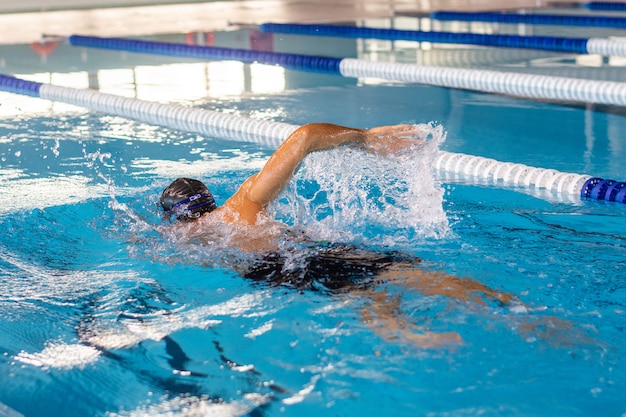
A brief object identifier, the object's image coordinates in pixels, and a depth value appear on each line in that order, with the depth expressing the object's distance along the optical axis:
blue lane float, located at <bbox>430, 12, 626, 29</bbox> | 11.09
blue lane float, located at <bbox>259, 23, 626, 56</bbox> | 8.84
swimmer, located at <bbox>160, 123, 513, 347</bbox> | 2.88
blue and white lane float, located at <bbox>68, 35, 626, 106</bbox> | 6.79
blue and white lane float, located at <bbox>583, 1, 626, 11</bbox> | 13.06
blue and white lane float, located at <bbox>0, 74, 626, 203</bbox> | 4.48
